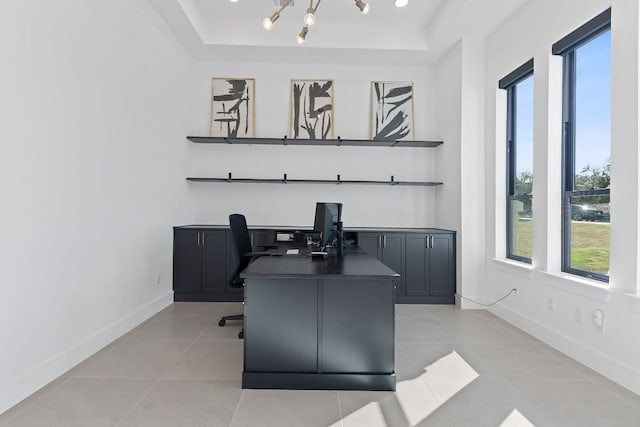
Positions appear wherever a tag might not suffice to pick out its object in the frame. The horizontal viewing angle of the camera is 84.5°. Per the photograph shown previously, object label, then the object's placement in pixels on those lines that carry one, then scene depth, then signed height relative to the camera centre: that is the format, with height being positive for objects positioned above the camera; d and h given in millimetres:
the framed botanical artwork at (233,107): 5270 +1615
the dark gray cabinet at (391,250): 4746 -458
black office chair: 3598 -384
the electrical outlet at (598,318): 2664 -768
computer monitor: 3023 -59
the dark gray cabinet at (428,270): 4730 -724
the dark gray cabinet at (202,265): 4719 -684
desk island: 2381 -793
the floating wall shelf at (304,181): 5008 +489
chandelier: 2557 +1535
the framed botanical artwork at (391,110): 5332 +1609
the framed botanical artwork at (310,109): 5301 +1597
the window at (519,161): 3833 +640
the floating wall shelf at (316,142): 4969 +1061
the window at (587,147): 2820 +605
